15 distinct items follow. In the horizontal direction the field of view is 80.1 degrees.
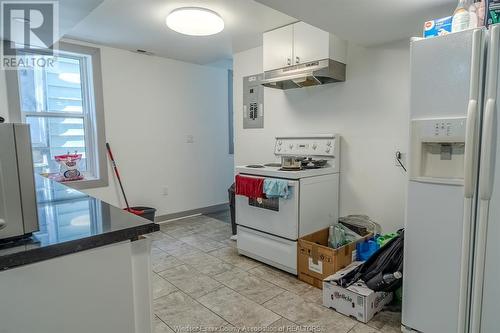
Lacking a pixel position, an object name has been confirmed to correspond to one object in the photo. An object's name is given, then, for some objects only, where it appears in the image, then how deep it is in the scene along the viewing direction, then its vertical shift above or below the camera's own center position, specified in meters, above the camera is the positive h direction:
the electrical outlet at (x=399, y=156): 2.53 -0.19
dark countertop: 0.81 -0.29
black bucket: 3.65 -0.92
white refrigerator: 1.42 -0.28
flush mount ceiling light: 2.51 +1.01
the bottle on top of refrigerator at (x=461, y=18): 1.56 +0.61
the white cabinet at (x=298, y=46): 2.66 +0.84
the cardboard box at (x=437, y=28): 1.64 +0.60
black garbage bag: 1.99 -0.94
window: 3.27 +0.34
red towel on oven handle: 2.64 -0.45
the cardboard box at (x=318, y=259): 2.31 -0.99
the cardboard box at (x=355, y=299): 1.95 -1.12
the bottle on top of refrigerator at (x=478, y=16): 1.55 +0.61
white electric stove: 2.53 -0.65
